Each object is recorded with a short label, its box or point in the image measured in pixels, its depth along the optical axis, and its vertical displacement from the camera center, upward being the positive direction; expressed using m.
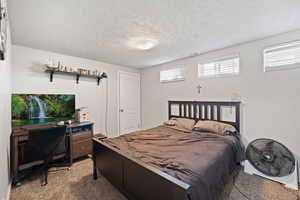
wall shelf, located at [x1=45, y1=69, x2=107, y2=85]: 2.83 +0.63
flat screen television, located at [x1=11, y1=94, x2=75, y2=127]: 2.35 -0.16
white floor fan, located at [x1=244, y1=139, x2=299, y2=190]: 1.82 -0.92
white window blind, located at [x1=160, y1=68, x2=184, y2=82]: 3.62 +0.74
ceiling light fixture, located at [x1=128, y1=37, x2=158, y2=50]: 2.35 +1.10
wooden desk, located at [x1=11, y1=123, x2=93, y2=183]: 2.01 -0.79
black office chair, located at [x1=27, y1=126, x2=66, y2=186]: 2.03 -0.69
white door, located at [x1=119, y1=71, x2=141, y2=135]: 4.23 -0.08
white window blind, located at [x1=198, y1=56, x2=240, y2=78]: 2.69 +0.70
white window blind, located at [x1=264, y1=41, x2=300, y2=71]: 2.08 +0.71
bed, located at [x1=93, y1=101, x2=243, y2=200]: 1.18 -0.72
